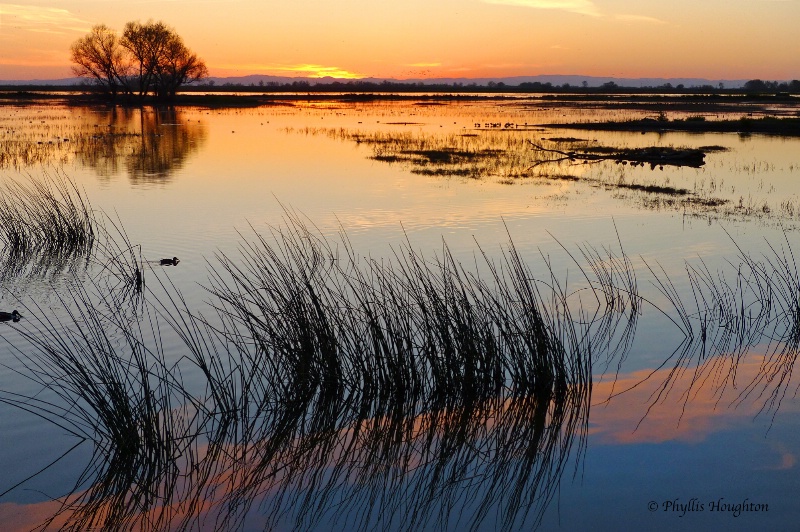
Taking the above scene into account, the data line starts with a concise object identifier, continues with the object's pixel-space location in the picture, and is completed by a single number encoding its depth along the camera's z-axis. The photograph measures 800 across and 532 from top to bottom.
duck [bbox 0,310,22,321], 9.12
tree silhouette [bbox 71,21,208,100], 82.81
